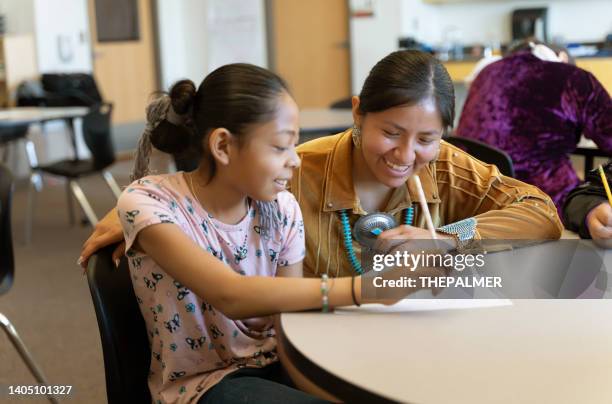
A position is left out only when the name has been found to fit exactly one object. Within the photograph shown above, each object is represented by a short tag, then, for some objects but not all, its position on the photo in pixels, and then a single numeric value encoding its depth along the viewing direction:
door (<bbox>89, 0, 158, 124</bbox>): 7.96
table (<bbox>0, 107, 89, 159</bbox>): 4.68
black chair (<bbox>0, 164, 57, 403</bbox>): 2.03
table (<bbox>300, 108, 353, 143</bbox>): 3.51
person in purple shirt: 2.41
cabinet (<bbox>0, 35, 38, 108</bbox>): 6.78
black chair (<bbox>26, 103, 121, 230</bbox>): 4.56
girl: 1.21
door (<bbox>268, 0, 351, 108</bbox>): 7.49
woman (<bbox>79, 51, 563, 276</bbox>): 1.35
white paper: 1.01
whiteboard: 8.14
